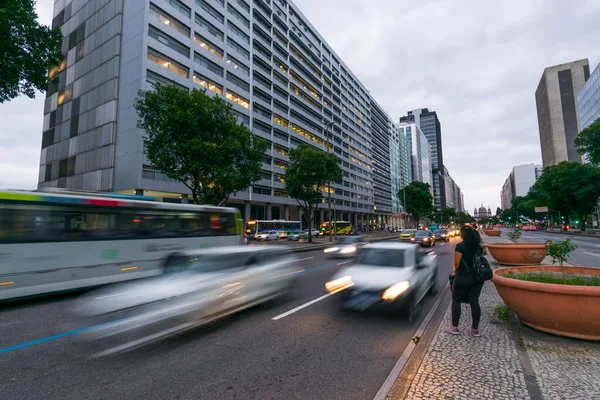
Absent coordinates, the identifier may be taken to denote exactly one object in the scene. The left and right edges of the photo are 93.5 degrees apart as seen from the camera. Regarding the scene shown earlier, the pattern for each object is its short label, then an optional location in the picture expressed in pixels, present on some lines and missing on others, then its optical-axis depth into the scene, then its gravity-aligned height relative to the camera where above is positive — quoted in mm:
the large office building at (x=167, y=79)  31281 +19823
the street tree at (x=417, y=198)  83644 +7245
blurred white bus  7039 -398
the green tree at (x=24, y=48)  17281 +11951
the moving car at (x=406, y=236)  25381 -1264
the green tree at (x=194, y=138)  20953 +6658
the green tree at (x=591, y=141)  35094 +10158
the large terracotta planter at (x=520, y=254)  10555 -1236
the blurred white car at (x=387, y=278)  5547 -1163
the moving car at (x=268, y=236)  39519 -1726
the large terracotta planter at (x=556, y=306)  3750 -1215
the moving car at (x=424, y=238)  23375 -1370
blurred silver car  4418 -1259
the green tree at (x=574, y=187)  43594 +5432
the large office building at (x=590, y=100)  61169 +28398
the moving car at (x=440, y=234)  30297 -1373
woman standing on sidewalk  4465 -994
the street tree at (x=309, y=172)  32750 +5942
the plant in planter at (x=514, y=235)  13727 -683
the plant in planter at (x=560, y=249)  4954 -498
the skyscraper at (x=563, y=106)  111938 +46781
